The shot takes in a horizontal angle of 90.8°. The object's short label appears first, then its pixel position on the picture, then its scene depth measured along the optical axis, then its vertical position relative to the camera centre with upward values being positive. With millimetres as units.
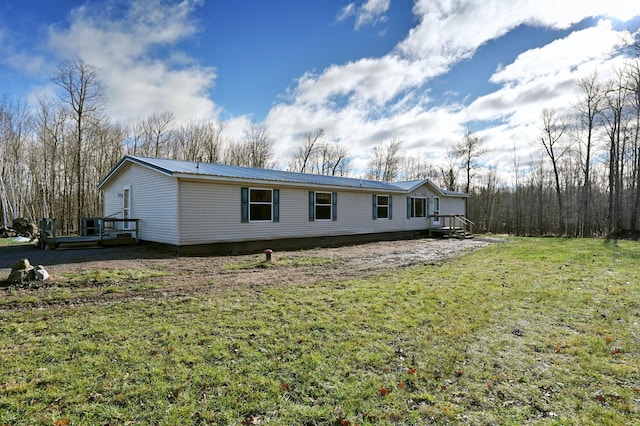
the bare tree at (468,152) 29812 +6019
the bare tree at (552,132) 23719 +6302
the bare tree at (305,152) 34062 +6926
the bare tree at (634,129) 18531 +5478
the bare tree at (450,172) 31650 +4362
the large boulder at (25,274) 5887 -1078
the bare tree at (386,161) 35125 +6157
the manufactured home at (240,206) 10500 +401
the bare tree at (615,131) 19969 +5453
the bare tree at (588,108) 21125 +7226
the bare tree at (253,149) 28844 +6256
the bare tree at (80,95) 19312 +7610
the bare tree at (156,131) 24797 +6813
